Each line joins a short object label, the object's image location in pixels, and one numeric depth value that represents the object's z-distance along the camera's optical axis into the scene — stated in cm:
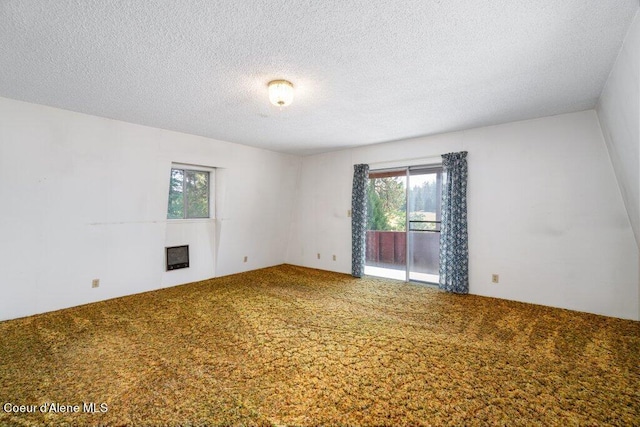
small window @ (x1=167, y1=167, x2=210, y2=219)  464
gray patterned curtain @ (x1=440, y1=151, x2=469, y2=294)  414
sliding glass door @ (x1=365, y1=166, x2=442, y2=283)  468
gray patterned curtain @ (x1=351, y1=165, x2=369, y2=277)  518
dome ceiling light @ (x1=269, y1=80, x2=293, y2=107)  259
